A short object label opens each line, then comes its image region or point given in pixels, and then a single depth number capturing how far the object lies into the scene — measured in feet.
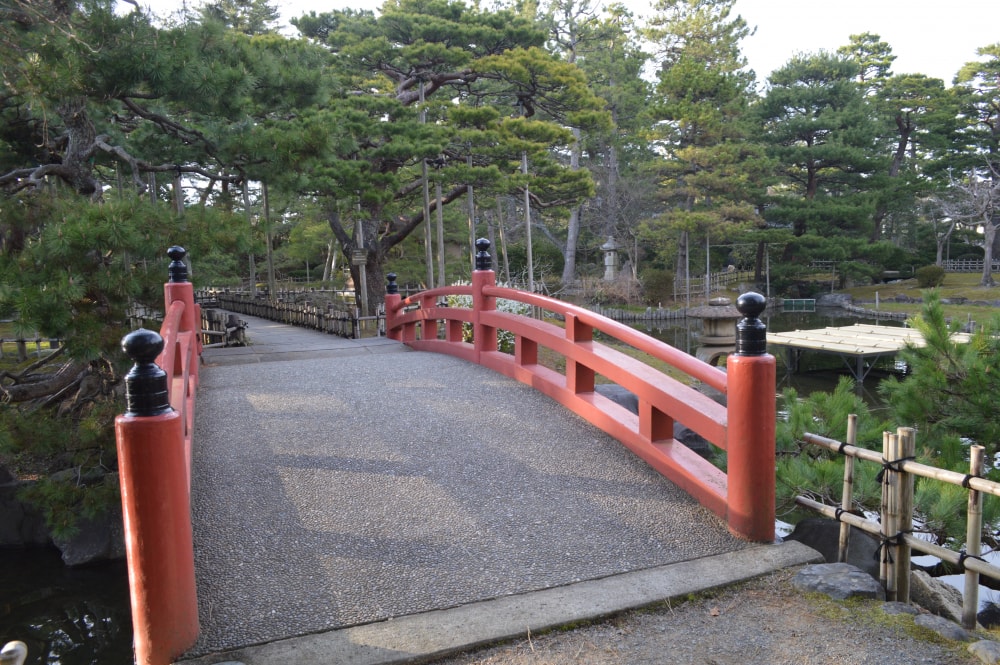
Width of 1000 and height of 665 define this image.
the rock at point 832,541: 12.90
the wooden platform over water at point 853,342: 62.03
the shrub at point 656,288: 117.08
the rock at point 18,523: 26.91
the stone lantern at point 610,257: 119.65
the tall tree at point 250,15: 109.70
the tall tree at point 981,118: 122.52
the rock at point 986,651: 9.22
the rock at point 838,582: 11.20
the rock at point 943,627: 9.92
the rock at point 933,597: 12.62
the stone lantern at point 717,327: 36.50
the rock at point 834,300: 122.62
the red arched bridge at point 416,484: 9.59
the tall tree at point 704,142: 104.88
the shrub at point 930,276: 118.01
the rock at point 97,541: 24.38
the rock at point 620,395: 33.19
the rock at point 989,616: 16.36
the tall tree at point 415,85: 57.41
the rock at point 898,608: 10.68
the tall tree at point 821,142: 113.60
